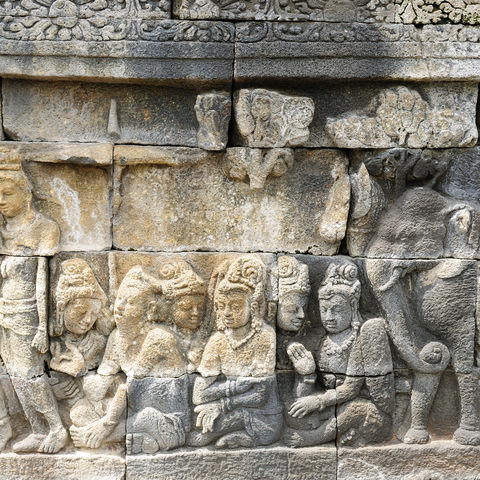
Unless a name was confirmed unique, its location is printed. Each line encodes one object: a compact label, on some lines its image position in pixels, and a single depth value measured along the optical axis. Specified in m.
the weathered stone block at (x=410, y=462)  4.66
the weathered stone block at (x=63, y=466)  4.54
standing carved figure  4.44
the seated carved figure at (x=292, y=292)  4.52
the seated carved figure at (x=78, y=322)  4.45
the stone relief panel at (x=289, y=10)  4.32
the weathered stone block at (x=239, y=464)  4.53
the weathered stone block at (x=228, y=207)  4.55
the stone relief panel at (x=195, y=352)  4.48
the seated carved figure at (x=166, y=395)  4.48
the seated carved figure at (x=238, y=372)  4.49
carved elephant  4.56
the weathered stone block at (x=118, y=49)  4.23
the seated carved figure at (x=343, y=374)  4.54
